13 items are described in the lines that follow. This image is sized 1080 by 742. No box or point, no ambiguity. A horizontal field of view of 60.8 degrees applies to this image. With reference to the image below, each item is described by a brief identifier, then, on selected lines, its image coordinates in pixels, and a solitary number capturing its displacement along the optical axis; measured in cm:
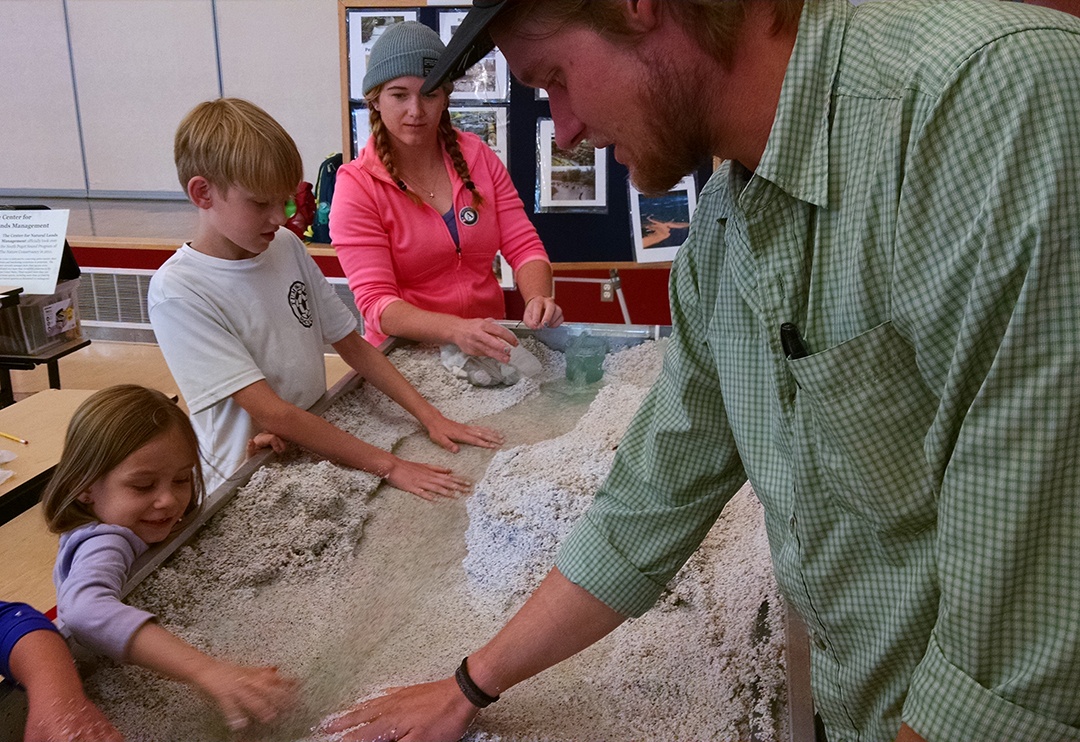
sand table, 105
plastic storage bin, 329
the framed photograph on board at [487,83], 380
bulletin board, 378
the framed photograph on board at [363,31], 374
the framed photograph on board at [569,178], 385
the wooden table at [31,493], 197
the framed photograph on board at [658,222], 392
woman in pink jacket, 212
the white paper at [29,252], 315
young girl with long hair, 103
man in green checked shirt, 59
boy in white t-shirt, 160
